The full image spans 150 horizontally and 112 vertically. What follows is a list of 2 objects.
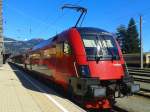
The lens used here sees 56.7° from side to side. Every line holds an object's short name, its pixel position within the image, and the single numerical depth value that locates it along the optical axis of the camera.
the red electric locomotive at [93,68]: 4.61
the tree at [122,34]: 38.79
